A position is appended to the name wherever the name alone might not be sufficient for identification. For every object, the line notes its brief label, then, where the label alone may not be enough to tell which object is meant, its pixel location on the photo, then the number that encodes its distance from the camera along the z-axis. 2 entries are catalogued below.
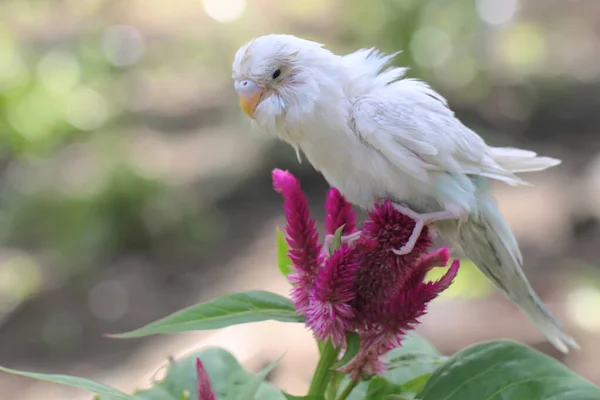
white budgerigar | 0.81
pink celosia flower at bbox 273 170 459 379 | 0.78
